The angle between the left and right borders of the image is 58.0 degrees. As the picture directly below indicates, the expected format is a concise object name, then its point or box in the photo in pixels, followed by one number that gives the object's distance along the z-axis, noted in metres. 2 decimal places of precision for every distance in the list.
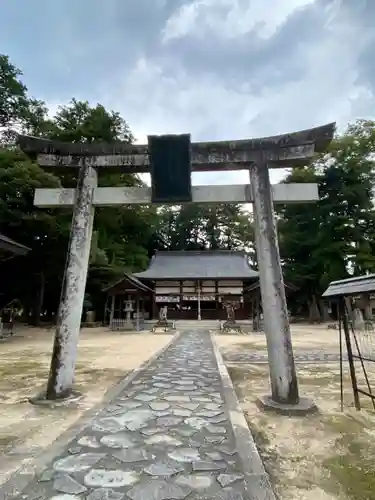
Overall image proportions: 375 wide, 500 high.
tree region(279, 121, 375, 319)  25.81
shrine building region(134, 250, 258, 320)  26.66
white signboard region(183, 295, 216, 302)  26.81
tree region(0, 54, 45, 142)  23.08
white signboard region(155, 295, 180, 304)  26.77
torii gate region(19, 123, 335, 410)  4.91
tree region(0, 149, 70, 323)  17.98
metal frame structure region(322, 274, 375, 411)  4.19
